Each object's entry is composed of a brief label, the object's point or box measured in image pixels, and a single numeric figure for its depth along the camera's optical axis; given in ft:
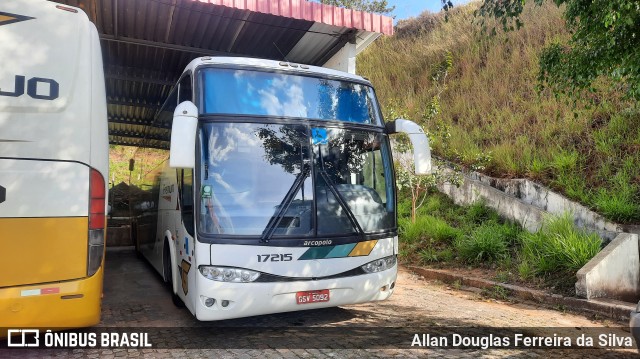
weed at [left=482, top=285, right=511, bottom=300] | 22.22
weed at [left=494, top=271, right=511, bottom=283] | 23.65
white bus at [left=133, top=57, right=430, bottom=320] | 14.52
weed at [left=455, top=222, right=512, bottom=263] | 26.30
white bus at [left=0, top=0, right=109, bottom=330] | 11.93
